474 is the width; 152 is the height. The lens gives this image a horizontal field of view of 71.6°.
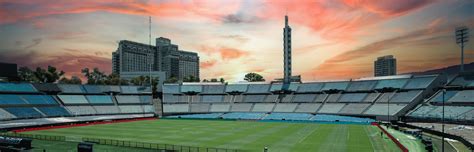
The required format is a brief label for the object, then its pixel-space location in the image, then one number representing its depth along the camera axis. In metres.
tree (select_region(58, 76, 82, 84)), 127.31
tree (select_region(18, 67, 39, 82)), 122.87
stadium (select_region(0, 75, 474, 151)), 44.78
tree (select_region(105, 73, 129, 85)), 136.18
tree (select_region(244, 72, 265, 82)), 180.48
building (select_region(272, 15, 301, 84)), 115.75
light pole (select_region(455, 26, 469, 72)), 79.56
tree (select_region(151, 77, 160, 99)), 134.50
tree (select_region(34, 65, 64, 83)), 119.62
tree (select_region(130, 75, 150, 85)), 142.36
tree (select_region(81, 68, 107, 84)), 160.62
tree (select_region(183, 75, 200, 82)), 157.60
